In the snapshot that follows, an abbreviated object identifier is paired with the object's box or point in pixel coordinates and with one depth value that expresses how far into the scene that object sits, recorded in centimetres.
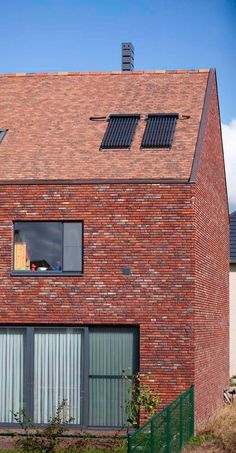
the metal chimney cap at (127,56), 3075
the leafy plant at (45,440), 1730
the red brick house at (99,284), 2047
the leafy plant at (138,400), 1945
